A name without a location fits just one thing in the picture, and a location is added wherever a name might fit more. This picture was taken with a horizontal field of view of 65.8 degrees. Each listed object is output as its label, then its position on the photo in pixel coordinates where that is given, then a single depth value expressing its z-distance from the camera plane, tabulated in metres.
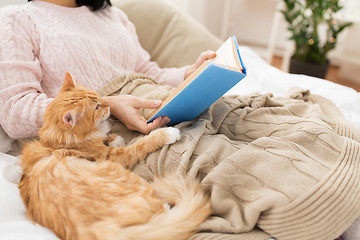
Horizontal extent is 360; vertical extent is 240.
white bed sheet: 0.69
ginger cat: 0.64
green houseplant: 2.19
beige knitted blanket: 0.65
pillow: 1.58
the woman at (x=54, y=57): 0.90
